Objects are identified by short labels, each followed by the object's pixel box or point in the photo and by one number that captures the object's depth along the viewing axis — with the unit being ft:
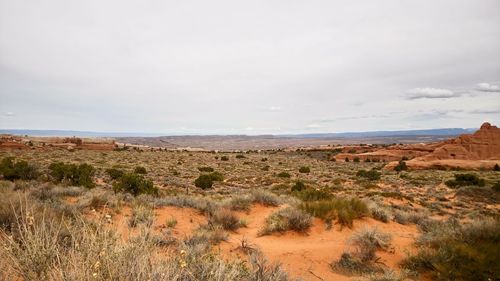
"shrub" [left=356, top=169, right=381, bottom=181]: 81.32
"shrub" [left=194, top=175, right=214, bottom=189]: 59.26
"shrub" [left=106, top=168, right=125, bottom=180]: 64.28
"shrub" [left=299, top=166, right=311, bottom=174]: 97.81
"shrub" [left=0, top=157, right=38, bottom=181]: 49.27
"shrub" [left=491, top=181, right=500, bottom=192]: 61.74
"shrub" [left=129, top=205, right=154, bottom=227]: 24.17
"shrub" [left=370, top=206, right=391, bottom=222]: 32.12
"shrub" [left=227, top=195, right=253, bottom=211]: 35.60
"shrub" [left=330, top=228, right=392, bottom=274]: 18.99
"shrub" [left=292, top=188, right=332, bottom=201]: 38.65
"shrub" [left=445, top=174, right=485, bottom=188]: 70.33
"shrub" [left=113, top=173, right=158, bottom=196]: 41.83
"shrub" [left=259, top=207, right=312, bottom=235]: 26.81
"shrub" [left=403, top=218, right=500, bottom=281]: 15.96
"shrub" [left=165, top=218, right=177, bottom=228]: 26.89
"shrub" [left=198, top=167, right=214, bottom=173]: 92.38
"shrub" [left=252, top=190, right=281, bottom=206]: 38.22
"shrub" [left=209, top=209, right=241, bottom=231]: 27.81
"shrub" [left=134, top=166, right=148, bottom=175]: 78.18
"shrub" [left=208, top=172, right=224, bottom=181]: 67.33
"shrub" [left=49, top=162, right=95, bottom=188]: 48.91
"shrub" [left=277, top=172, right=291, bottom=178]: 83.42
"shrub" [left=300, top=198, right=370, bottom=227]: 29.57
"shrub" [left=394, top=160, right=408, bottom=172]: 110.60
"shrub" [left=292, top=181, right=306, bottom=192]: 55.11
